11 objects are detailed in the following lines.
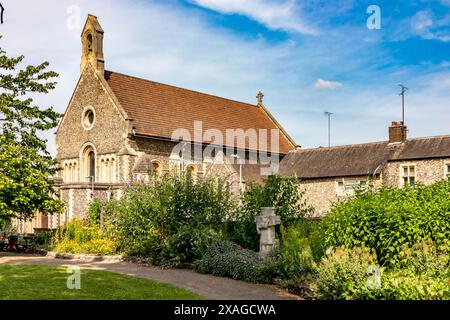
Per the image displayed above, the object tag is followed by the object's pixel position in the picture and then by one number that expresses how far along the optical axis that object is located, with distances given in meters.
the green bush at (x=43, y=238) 23.34
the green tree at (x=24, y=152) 19.03
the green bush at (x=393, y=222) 9.99
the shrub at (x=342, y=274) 9.34
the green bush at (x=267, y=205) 16.45
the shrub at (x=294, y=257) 11.66
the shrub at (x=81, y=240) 18.88
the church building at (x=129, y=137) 29.50
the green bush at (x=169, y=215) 16.33
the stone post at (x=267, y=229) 14.11
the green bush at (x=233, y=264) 12.61
